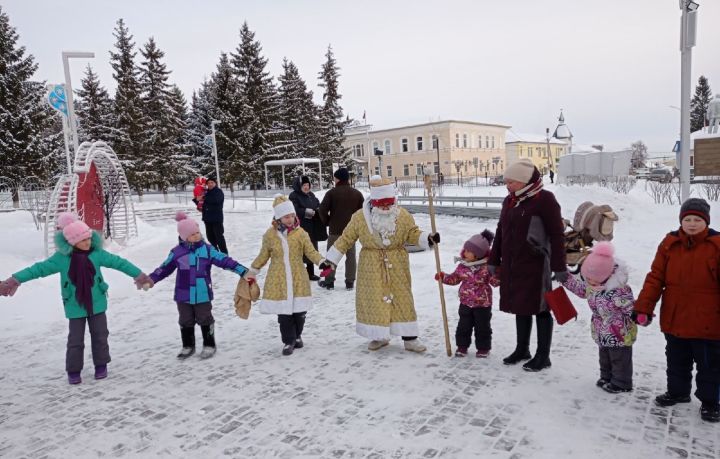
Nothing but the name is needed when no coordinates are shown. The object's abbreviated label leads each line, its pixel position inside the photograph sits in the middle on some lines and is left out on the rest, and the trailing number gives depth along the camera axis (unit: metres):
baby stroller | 6.73
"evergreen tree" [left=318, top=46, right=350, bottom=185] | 47.12
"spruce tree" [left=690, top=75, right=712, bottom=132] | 63.59
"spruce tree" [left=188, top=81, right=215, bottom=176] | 44.94
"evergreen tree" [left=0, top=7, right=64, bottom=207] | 30.17
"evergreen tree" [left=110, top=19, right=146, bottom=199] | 38.06
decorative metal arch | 11.52
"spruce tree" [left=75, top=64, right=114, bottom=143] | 38.25
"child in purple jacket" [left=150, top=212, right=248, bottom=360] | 5.11
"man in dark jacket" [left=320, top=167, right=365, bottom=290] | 7.89
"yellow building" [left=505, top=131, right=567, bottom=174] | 72.81
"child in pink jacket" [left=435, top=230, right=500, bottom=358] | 4.80
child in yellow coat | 5.23
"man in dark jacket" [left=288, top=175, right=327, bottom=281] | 8.38
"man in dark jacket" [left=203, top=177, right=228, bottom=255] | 10.75
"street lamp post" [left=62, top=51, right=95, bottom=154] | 13.12
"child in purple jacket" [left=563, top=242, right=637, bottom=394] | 3.87
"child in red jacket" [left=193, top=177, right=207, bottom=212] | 14.29
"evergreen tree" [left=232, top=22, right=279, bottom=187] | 42.34
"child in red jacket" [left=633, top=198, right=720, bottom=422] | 3.33
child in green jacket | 4.65
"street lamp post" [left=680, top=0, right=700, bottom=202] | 7.51
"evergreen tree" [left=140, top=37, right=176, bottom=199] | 38.72
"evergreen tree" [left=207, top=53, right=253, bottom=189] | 41.59
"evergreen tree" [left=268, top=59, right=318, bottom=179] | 46.66
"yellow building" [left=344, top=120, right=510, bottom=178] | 62.22
